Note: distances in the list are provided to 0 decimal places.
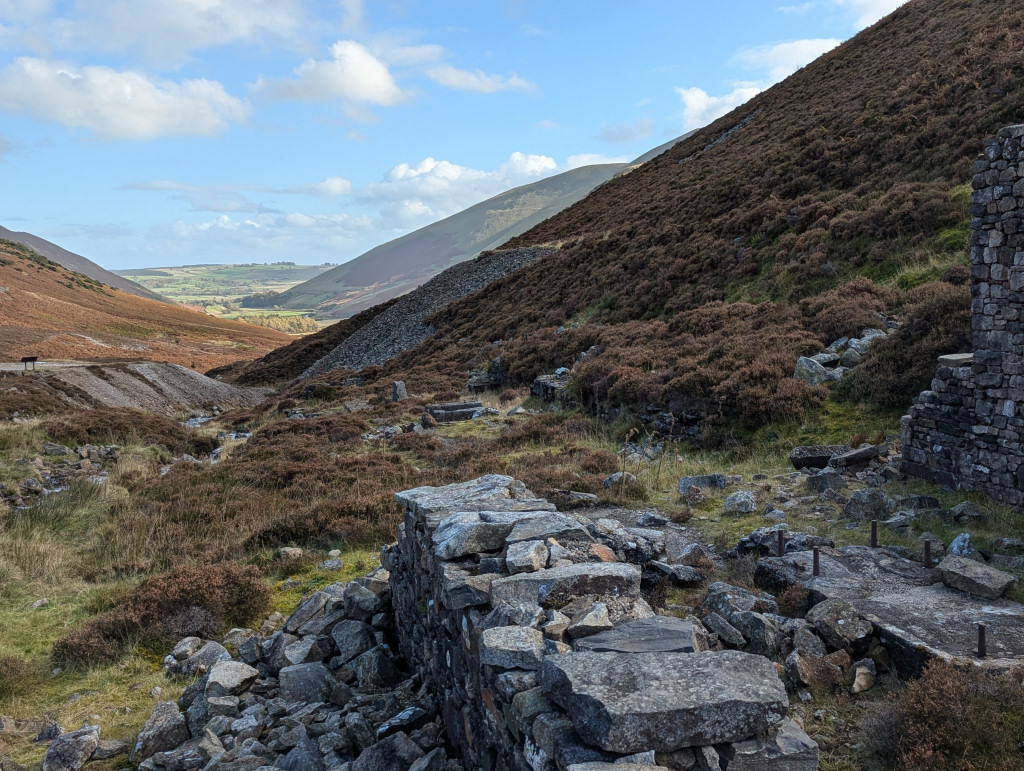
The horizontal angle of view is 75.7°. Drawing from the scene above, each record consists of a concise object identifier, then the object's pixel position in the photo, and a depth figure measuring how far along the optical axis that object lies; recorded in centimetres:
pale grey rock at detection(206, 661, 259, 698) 585
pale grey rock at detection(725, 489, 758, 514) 905
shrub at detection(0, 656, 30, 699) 619
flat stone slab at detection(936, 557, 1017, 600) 571
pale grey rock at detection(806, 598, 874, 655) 491
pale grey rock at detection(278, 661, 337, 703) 588
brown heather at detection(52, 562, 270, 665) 680
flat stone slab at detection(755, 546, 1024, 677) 473
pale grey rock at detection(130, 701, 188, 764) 532
